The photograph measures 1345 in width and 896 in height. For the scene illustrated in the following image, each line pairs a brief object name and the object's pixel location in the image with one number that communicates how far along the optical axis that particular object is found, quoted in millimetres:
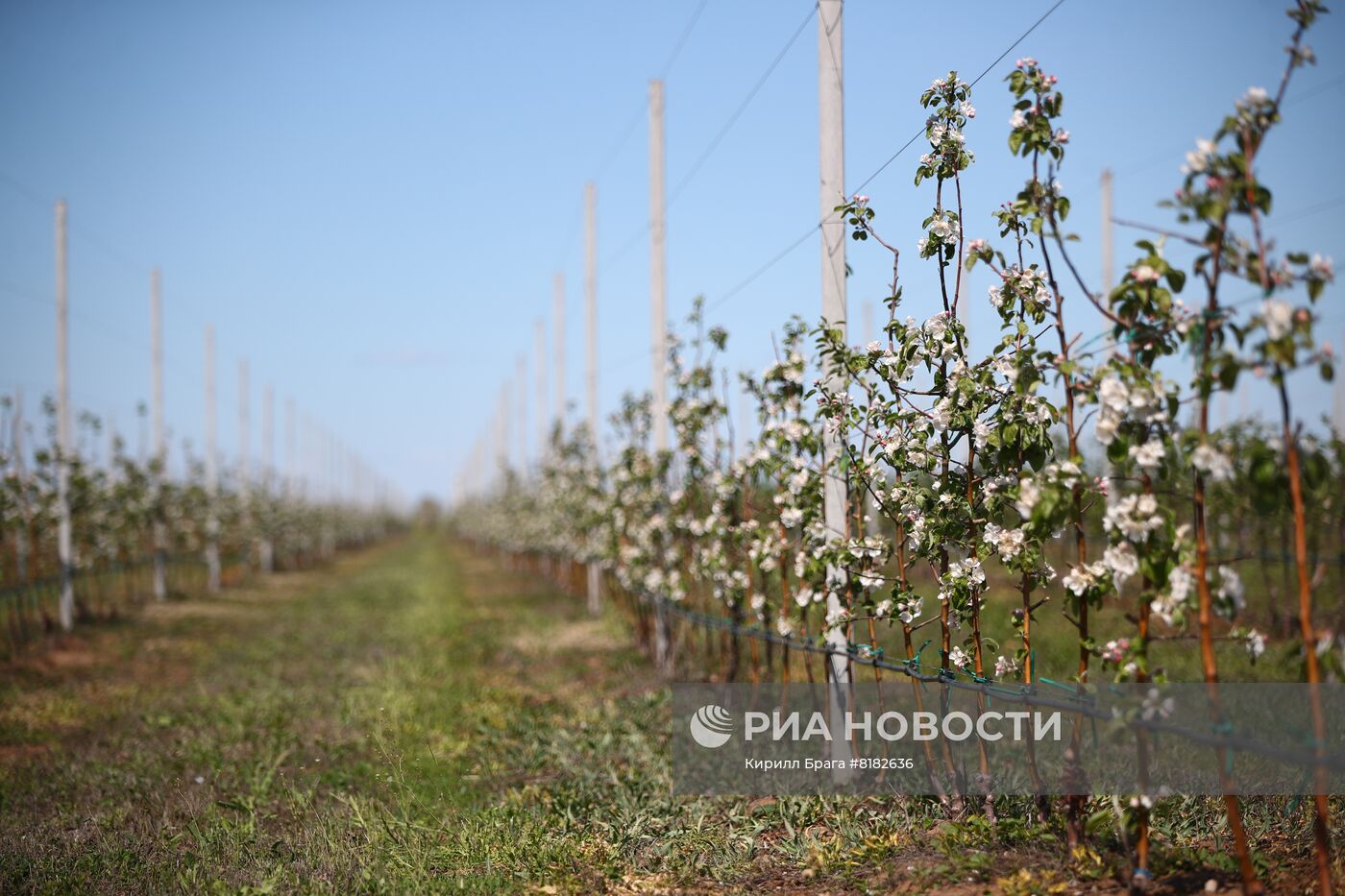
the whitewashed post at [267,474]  30569
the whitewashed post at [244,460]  28212
